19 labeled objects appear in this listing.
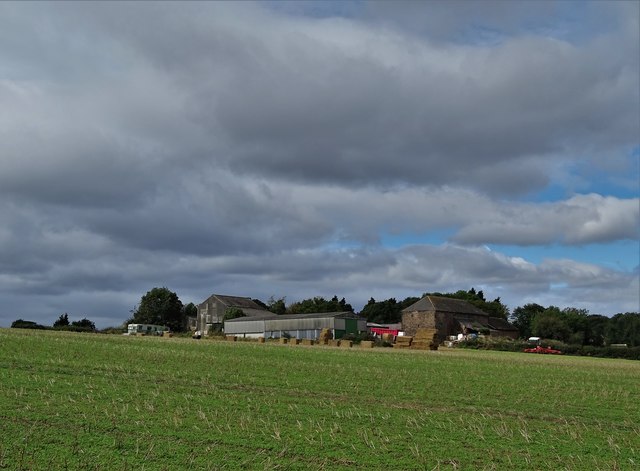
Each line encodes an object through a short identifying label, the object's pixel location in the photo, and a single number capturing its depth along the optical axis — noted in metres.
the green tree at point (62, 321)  128.03
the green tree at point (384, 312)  187.62
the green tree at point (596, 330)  171.60
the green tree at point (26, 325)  109.18
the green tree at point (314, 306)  165.75
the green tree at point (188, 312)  169.00
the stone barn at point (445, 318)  131.75
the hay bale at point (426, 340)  81.25
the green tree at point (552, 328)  154.38
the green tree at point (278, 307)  169.38
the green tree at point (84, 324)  128.25
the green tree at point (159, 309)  161.62
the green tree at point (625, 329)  158.50
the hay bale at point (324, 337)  88.75
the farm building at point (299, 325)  113.12
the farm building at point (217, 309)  148.93
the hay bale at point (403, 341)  83.44
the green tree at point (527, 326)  182.62
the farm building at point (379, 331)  124.69
